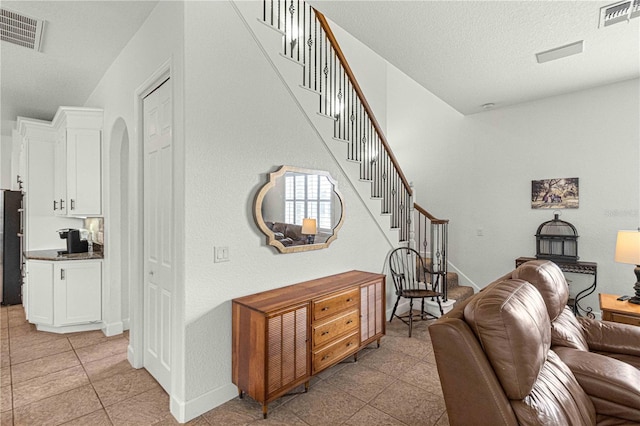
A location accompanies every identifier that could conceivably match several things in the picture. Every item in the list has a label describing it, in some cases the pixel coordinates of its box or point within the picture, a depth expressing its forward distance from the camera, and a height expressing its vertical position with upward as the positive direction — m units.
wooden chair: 3.96 -1.00
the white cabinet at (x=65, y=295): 3.83 -1.06
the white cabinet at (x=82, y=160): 3.89 +0.61
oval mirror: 2.70 +0.00
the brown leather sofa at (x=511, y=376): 1.35 -0.75
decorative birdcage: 4.36 -0.43
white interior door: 2.49 -0.20
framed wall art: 4.41 +0.24
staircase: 2.84 +0.93
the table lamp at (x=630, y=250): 3.00 -0.38
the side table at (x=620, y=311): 2.82 -0.91
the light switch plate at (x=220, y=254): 2.37 -0.34
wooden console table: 2.23 -0.98
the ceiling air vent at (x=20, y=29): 2.70 +1.61
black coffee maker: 4.21 -0.45
